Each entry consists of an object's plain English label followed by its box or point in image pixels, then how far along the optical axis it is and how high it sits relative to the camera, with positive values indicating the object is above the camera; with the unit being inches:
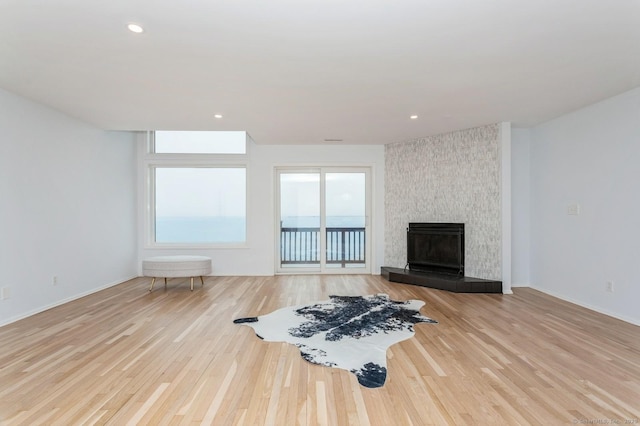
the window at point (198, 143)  243.0 +48.8
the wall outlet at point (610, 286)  147.9 -33.7
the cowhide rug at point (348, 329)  100.1 -45.4
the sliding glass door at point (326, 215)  247.9 -3.6
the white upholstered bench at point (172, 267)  191.1 -32.8
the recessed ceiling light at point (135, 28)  88.4 +48.5
